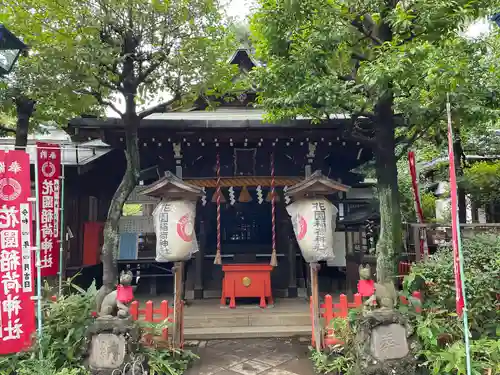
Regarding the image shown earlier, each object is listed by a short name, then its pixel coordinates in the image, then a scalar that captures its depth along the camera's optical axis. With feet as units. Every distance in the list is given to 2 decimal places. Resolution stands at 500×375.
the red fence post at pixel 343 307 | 20.86
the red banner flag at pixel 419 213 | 28.35
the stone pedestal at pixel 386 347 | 16.63
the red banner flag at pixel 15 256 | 16.58
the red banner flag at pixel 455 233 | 16.24
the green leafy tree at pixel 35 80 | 21.35
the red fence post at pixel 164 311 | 20.85
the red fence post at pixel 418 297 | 19.15
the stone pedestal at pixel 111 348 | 16.52
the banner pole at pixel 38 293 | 17.16
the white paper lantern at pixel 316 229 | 20.57
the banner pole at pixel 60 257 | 21.44
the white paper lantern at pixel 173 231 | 20.93
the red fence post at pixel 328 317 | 20.48
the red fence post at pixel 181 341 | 21.02
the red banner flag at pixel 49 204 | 23.18
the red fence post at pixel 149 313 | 20.36
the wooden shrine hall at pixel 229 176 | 30.81
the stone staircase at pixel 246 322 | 24.73
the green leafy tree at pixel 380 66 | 17.83
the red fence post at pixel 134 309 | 20.45
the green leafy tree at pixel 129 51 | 20.66
